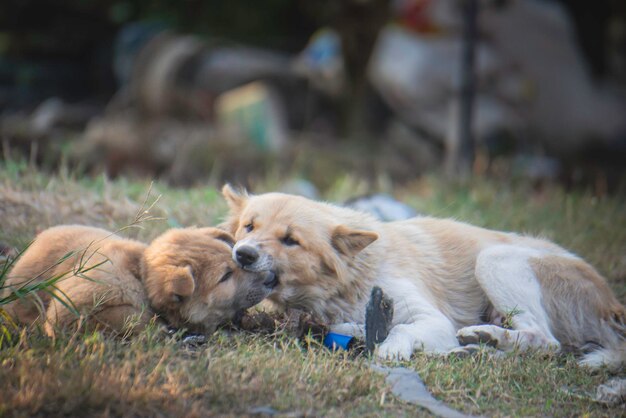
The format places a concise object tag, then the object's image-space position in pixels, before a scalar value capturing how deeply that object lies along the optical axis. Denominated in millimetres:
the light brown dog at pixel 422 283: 9875
